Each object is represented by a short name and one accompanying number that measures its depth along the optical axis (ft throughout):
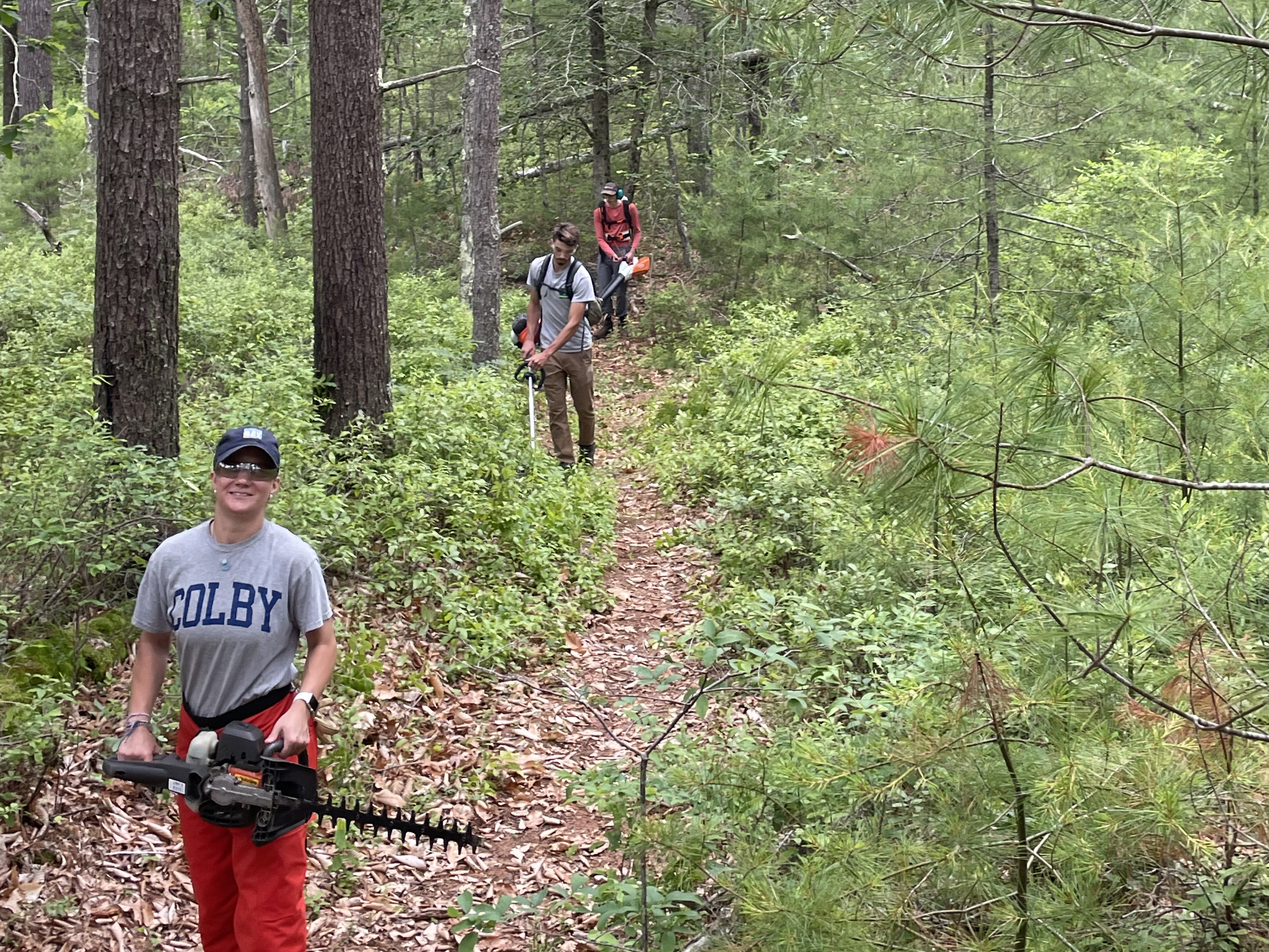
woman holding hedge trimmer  11.82
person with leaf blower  50.70
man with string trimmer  32.81
